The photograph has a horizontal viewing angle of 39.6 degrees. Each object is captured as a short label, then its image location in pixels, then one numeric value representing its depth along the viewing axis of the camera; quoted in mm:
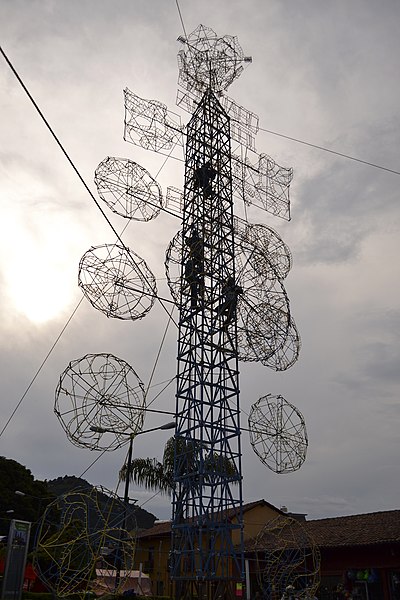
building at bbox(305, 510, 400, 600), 21453
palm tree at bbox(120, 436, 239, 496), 17953
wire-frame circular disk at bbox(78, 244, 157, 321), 15602
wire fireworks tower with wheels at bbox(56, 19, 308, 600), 16922
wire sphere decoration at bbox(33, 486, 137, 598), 12425
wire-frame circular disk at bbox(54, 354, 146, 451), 13883
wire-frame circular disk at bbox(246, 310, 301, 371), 18719
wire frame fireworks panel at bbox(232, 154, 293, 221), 22484
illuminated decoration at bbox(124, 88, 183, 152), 19578
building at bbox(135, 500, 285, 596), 32344
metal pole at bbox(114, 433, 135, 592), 16134
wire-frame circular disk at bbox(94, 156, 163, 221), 17219
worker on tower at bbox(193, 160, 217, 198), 21766
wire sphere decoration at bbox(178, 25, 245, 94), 22234
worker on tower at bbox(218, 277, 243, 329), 19750
